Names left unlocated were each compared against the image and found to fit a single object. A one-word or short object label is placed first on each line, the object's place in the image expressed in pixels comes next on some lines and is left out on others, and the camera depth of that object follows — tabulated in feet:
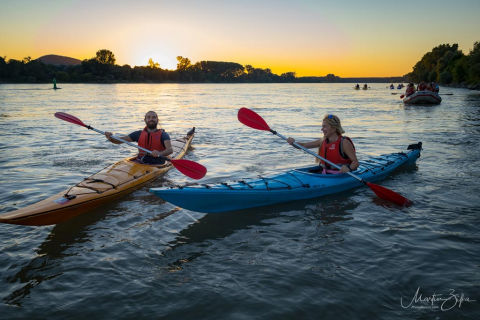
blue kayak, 15.80
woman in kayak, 18.89
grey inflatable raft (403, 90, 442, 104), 86.43
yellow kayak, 14.06
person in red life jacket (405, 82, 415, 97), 91.20
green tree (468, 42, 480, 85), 165.63
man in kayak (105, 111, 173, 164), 21.85
